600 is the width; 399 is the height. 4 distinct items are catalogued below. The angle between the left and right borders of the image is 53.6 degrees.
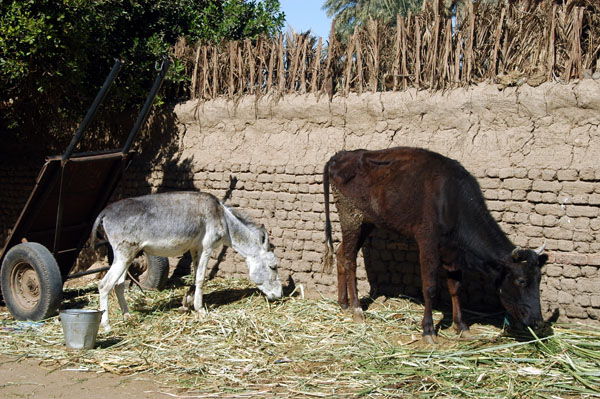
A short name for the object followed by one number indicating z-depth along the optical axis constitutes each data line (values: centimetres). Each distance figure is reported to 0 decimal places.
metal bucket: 620
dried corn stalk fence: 719
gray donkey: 727
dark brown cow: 605
